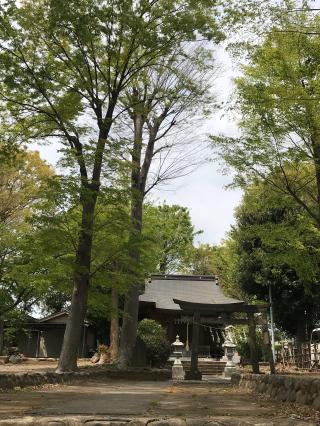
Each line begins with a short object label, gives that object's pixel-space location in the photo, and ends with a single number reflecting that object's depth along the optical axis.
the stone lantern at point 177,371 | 15.96
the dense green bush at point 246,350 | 22.94
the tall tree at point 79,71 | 11.45
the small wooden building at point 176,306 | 24.27
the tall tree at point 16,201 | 19.39
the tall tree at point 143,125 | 15.19
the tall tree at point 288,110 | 11.62
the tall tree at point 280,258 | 13.79
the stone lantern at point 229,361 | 16.75
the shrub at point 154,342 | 17.81
